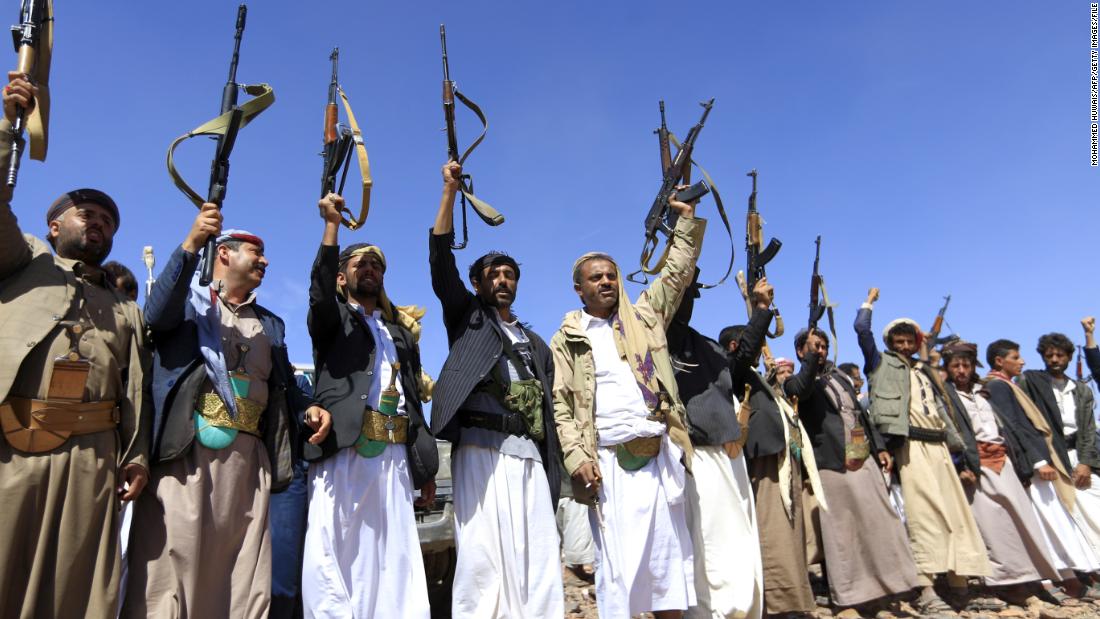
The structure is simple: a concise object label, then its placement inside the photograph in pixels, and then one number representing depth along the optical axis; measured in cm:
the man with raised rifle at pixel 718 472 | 459
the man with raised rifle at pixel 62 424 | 282
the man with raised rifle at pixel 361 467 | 349
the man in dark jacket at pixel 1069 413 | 787
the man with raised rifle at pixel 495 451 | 371
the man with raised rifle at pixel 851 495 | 606
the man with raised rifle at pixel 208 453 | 309
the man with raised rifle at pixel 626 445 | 406
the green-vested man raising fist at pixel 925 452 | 635
